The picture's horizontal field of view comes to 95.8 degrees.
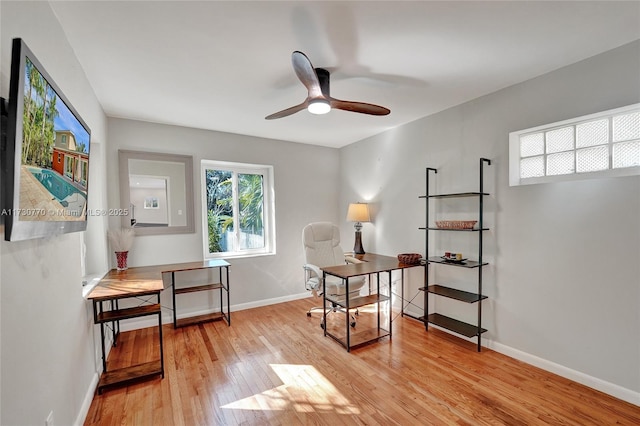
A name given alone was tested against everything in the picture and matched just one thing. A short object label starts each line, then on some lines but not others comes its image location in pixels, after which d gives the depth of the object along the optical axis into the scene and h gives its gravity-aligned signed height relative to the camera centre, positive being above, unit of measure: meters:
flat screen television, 1.00 +0.23
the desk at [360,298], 2.86 -1.01
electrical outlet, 1.32 -0.99
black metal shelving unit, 2.78 -0.91
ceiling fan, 1.79 +0.81
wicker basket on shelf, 2.86 -0.19
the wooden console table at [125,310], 2.22 -0.84
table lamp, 4.20 -0.15
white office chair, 3.33 -0.67
